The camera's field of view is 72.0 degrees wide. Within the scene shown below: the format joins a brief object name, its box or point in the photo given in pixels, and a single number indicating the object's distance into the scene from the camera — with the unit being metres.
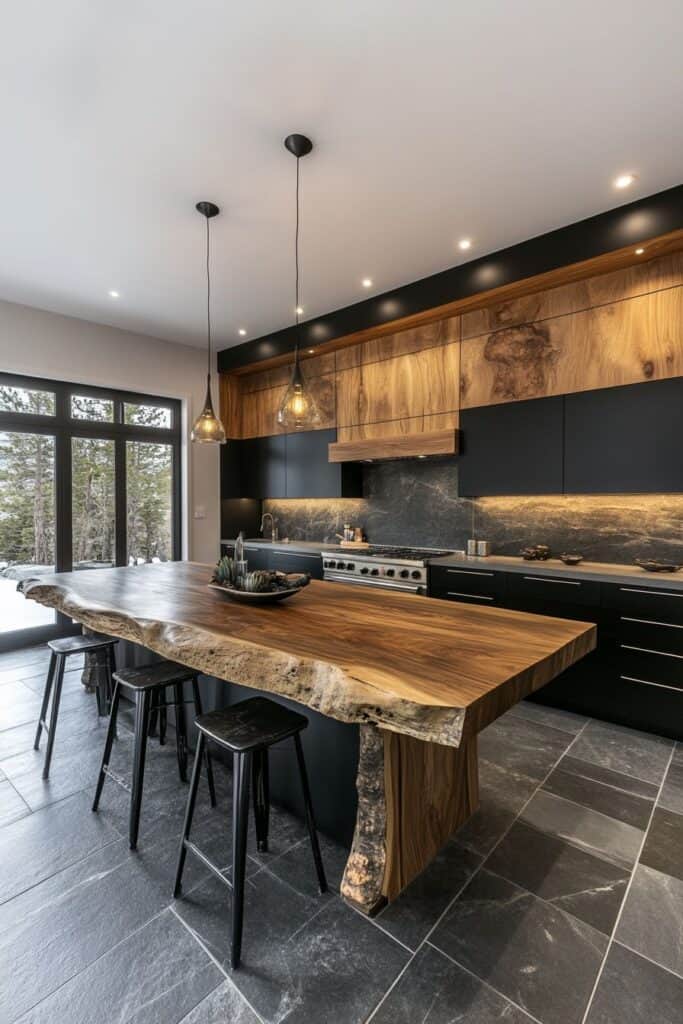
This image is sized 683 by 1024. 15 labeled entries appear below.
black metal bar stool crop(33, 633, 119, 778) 2.38
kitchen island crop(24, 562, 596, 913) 1.16
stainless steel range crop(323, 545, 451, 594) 3.67
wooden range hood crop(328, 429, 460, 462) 3.76
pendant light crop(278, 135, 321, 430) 2.59
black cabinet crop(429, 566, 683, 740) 2.67
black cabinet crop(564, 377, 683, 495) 2.81
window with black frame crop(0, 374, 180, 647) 4.34
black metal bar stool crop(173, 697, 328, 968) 1.38
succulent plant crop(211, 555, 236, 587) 2.36
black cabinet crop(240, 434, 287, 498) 5.25
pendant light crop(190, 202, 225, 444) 3.02
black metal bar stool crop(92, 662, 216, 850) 1.84
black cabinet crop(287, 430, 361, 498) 4.68
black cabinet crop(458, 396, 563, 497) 3.27
